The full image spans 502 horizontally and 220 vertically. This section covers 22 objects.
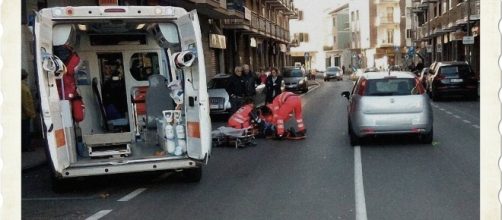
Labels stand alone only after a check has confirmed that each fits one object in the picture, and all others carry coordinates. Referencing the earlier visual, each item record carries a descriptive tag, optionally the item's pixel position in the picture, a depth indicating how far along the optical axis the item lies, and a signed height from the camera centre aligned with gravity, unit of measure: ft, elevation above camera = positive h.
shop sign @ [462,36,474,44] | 102.73 -0.53
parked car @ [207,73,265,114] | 64.95 -4.81
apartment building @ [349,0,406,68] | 289.12 +5.14
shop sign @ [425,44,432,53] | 182.05 -2.94
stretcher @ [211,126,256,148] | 43.70 -6.12
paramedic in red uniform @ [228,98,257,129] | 44.93 -4.96
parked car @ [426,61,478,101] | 85.87 -5.97
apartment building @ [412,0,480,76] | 126.31 +2.45
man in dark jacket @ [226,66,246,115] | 59.47 -3.73
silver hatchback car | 40.22 -4.47
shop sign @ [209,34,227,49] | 109.68 +1.64
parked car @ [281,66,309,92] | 126.00 -6.80
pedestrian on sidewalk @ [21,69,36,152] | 40.96 -3.46
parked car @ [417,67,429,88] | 105.43 -6.16
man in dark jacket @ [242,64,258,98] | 59.31 -3.28
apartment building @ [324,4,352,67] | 335.14 +3.19
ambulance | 26.12 -1.80
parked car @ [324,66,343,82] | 216.54 -10.38
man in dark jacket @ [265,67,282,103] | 59.36 -3.61
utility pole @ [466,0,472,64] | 110.46 +2.51
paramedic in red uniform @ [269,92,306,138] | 46.70 -4.77
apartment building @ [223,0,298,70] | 126.72 +3.75
